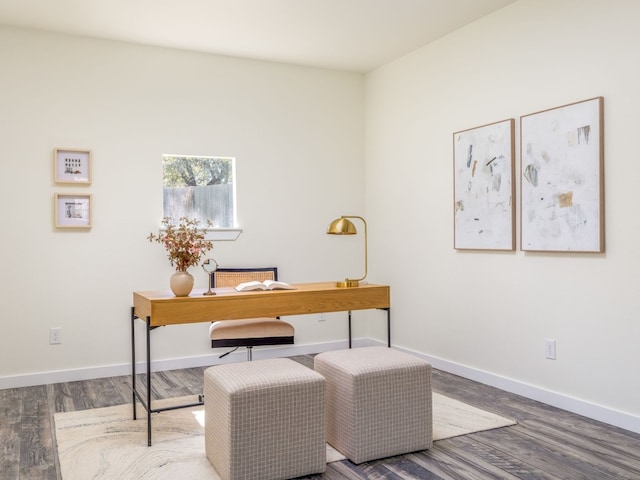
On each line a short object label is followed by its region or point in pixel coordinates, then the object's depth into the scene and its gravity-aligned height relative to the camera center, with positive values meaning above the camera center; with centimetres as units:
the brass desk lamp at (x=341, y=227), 332 +8
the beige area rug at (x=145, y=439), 250 -101
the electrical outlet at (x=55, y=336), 406 -67
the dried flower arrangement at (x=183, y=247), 304 -3
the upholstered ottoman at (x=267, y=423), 231 -77
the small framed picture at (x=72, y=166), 407 +56
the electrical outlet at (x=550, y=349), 339 -66
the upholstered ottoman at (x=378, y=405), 257 -77
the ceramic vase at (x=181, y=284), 296 -22
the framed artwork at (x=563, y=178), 311 +36
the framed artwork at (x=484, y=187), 369 +37
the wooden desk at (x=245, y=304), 285 -34
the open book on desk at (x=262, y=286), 315 -25
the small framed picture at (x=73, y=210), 407 +23
